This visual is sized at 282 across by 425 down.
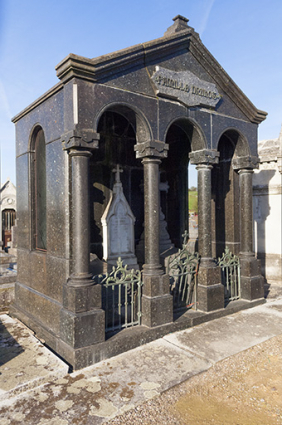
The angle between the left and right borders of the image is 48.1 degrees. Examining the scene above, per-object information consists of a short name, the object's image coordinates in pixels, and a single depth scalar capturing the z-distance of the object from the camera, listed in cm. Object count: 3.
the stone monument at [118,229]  684
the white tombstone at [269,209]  932
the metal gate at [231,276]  641
